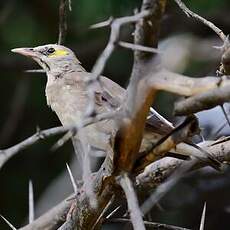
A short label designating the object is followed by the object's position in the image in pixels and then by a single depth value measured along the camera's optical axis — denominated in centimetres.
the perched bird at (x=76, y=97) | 688
